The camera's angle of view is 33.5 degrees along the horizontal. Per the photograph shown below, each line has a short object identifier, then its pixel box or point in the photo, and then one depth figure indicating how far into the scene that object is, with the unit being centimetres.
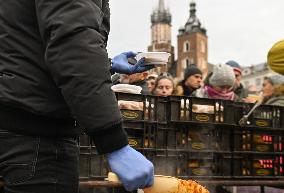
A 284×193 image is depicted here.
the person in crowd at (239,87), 631
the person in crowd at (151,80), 595
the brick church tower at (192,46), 8094
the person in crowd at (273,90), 504
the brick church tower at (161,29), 9100
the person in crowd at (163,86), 527
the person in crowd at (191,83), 581
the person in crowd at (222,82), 526
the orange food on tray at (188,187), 204
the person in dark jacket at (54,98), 154
